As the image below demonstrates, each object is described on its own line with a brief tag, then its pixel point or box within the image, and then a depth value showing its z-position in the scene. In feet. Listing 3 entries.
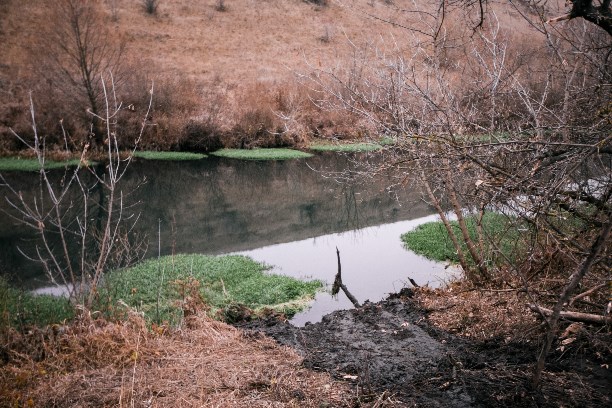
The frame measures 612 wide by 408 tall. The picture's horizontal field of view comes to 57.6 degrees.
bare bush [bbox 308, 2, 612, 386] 13.15
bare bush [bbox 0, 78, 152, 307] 35.40
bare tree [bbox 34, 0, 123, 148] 81.46
